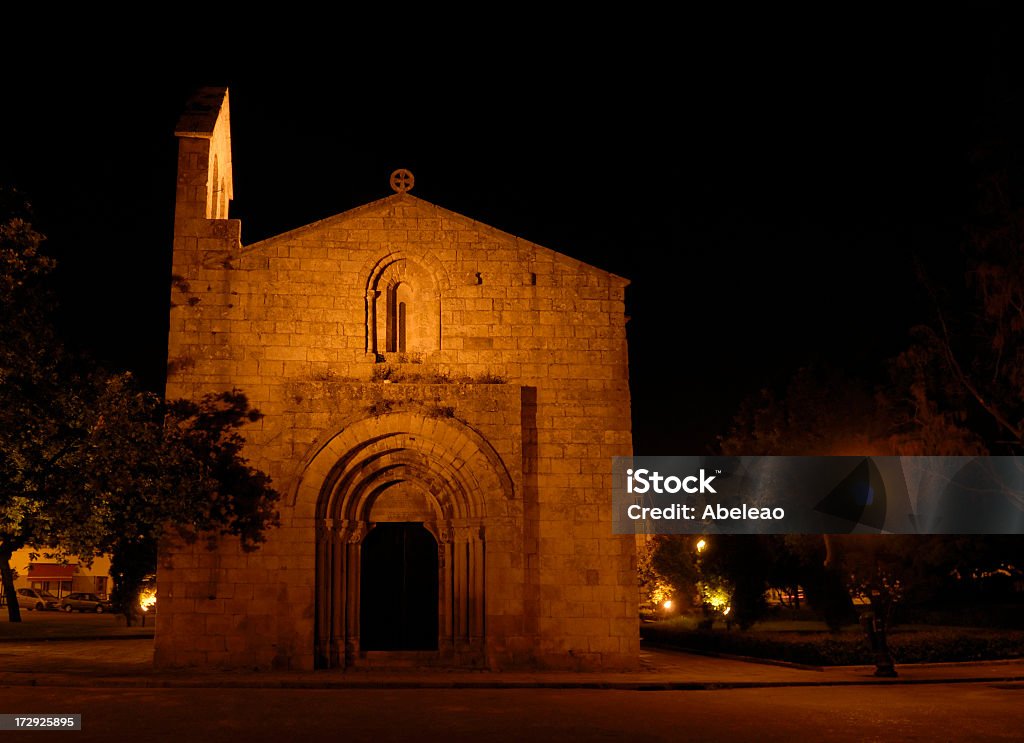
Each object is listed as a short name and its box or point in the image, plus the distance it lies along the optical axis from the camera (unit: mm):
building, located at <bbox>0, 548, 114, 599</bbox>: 58531
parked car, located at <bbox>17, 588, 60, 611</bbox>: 47188
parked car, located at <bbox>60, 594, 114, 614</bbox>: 45706
